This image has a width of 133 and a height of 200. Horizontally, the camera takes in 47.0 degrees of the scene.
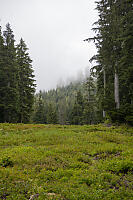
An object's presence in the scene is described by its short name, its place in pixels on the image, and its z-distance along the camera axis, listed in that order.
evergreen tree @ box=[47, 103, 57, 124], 62.69
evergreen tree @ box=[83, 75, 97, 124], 48.43
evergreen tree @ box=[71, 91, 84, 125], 59.12
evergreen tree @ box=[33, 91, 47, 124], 58.50
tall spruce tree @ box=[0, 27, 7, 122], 27.02
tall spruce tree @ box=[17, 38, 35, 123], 31.78
